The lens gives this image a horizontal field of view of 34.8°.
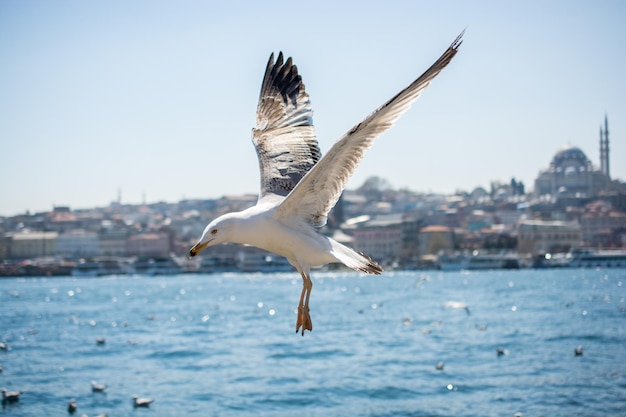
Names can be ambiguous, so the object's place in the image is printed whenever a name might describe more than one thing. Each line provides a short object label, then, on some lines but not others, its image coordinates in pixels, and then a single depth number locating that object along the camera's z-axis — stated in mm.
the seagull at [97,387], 19500
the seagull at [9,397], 17812
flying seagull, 3998
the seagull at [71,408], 16953
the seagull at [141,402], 17391
